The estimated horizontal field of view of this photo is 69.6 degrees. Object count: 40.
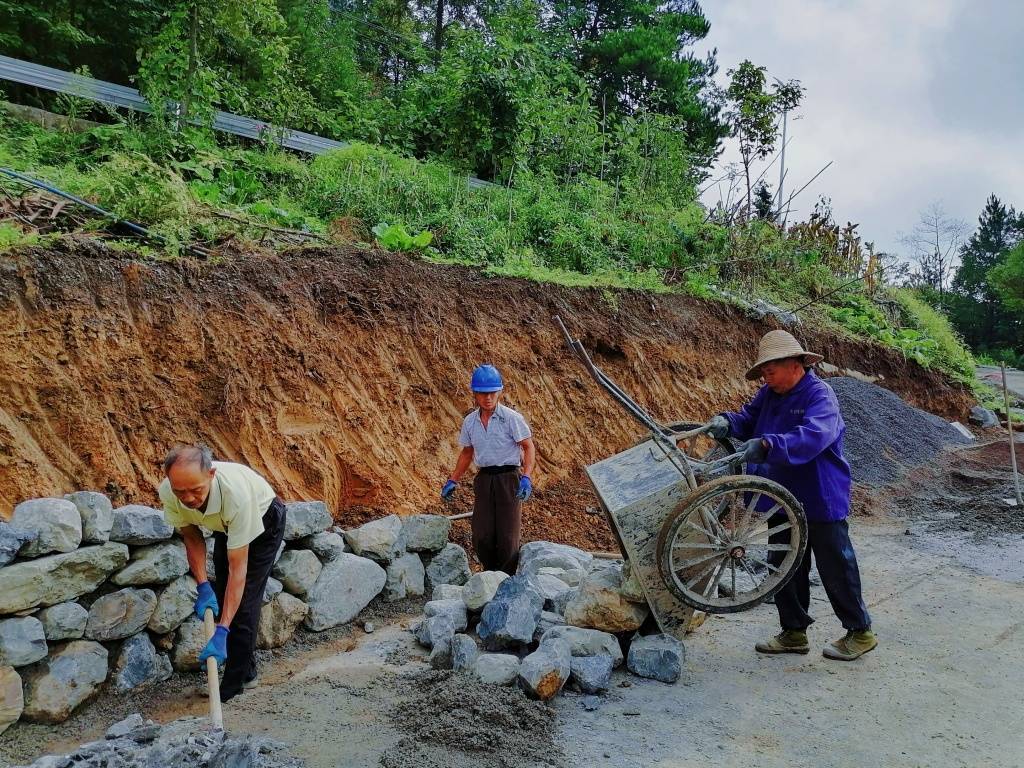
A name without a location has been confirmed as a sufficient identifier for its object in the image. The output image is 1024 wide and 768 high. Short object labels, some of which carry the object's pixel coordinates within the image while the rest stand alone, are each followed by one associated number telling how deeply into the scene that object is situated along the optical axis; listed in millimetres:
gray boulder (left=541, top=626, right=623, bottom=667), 4359
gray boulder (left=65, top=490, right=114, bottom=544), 4035
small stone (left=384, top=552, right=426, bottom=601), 5531
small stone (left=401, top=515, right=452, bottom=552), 5750
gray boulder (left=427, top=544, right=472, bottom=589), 5844
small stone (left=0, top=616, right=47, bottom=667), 3674
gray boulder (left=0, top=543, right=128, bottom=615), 3709
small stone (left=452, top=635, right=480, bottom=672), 4227
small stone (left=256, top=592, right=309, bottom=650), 4703
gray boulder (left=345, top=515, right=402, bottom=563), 5430
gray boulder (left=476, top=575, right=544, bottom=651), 4426
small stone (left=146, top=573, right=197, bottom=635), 4258
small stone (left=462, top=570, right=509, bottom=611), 4910
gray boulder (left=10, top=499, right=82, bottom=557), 3848
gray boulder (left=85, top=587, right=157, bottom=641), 4023
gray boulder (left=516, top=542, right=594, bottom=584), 5949
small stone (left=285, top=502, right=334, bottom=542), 4961
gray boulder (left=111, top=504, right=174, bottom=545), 4137
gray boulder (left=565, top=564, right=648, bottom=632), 4520
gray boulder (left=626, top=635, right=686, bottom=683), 4321
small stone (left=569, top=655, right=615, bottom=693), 4137
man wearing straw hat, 4332
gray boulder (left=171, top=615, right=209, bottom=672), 4340
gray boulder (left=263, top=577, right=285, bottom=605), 4766
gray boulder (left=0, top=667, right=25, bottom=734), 3643
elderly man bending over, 3605
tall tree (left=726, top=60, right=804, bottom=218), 14875
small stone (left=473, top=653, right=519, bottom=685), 4047
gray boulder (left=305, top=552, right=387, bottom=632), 5012
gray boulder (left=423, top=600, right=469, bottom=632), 4812
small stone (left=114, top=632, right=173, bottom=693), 4078
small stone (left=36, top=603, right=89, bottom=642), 3842
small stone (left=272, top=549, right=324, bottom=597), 4898
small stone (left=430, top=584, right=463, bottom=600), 5375
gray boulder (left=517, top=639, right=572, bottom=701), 3943
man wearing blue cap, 5637
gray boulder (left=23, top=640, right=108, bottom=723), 3754
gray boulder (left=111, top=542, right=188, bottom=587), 4152
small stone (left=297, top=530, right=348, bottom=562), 5129
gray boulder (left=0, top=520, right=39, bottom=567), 3707
